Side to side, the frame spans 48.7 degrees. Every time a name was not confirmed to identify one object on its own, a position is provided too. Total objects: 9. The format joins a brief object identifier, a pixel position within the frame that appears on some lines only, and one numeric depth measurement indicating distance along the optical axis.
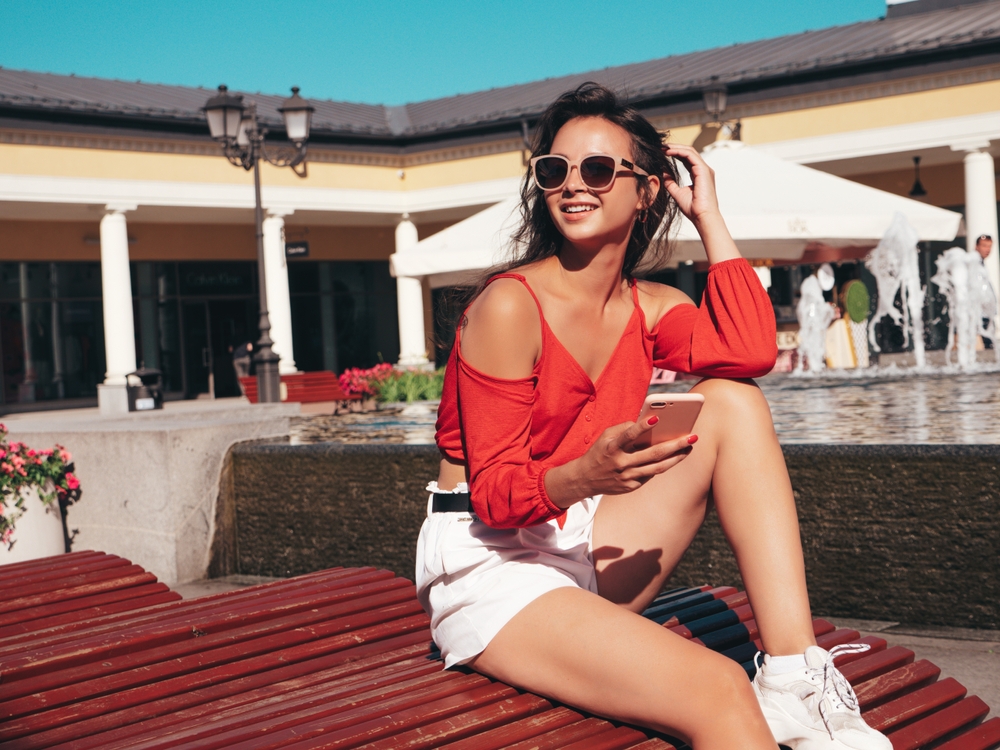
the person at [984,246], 14.66
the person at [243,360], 24.06
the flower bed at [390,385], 15.47
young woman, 2.06
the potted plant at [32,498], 6.39
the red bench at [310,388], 18.73
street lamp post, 14.91
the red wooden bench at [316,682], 2.12
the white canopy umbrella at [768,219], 9.07
